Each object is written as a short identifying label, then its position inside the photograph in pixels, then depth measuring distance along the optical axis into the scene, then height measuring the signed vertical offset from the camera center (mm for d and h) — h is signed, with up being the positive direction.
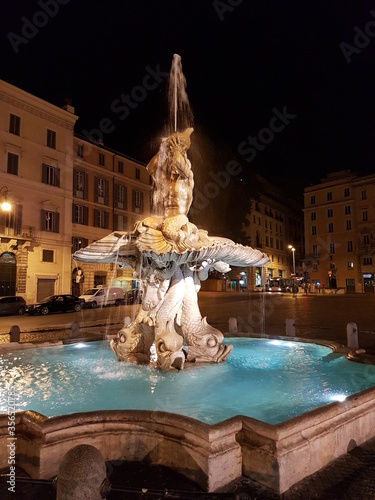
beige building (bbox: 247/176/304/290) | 65938 +11377
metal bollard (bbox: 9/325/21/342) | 10547 -1132
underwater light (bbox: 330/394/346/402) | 5139 -1440
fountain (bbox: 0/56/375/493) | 3324 -1324
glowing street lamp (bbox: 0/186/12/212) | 28419 +7336
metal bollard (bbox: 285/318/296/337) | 11656 -1146
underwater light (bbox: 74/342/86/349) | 9762 -1374
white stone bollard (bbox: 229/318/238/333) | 12328 -1098
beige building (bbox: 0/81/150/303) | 29141 +8243
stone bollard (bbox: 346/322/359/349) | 9547 -1120
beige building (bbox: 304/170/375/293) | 56344 +9031
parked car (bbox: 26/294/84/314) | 24016 -822
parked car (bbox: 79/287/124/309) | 28219 -373
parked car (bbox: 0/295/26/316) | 23739 -783
